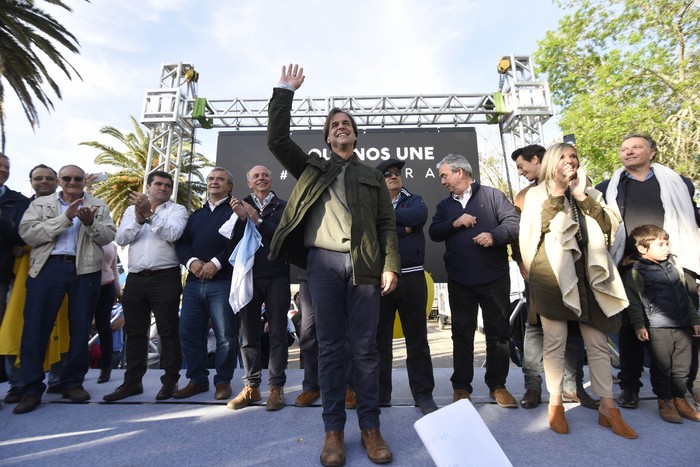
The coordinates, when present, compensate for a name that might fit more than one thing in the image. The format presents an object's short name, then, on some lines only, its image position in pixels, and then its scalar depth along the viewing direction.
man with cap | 2.73
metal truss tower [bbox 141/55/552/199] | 7.53
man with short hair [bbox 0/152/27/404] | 3.08
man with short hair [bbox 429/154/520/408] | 2.87
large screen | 7.50
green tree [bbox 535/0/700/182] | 10.19
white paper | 1.58
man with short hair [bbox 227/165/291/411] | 2.92
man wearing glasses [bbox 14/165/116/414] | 2.90
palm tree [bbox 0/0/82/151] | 8.41
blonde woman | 2.43
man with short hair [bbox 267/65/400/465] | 2.08
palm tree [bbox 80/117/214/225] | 15.67
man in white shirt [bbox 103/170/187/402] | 3.15
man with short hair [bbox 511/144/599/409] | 2.77
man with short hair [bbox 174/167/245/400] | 3.08
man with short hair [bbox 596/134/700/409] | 2.84
